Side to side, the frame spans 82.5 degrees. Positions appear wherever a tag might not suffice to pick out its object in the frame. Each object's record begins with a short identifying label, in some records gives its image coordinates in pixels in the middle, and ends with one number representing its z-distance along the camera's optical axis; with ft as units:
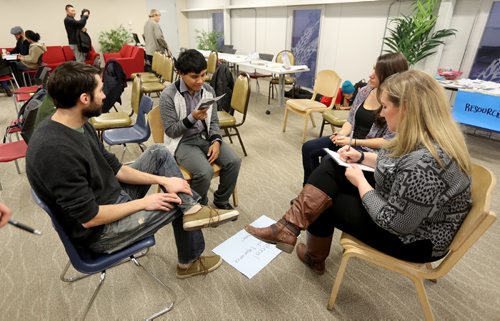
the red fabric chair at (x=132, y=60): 22.68
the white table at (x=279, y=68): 14.51
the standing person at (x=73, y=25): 19.53
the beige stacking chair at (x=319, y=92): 11.10
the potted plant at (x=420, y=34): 11.85
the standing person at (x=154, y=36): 19.66
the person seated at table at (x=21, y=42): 18.72
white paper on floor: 5.73
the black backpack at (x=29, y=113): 6.97
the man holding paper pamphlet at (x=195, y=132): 6.23
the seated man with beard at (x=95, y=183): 3.33
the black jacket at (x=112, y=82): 10.30
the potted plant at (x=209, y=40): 26.30
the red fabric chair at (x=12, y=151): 7.22
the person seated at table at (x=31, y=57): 17.35
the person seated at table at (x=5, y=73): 17.04
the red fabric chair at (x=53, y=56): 22.80
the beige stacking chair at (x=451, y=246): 3.29
